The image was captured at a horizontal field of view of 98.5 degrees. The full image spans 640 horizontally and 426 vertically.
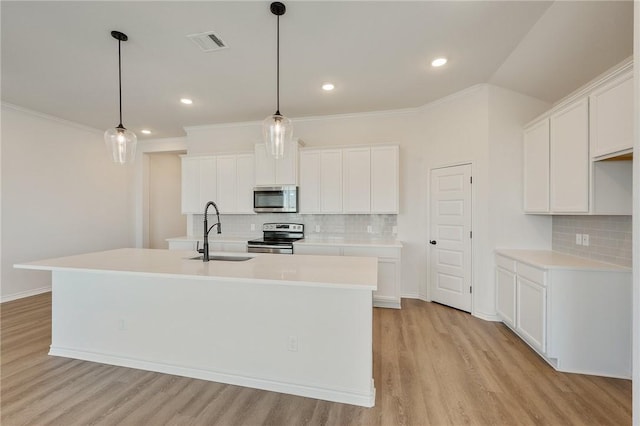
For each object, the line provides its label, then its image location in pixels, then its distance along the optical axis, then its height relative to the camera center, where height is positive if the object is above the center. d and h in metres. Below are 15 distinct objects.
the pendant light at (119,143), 2.64 +0.67
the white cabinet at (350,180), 4.05 +0.50
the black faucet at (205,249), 2.49 -0.33
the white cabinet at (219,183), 4.66 +0.52
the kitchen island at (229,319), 1.96 -0.86
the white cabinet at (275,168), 4.32 +0.71
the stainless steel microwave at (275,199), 4.41 +0.22
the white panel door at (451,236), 3.66 -0.33
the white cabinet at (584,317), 2.26 -0.88
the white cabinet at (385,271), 3.78 -0.80
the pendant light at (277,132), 2.33 +0.69
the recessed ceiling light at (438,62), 2.89 +1.61
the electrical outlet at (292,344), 2.06 -0.98
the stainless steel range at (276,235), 4.20 -0.38
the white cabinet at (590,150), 2.08 +0.55
